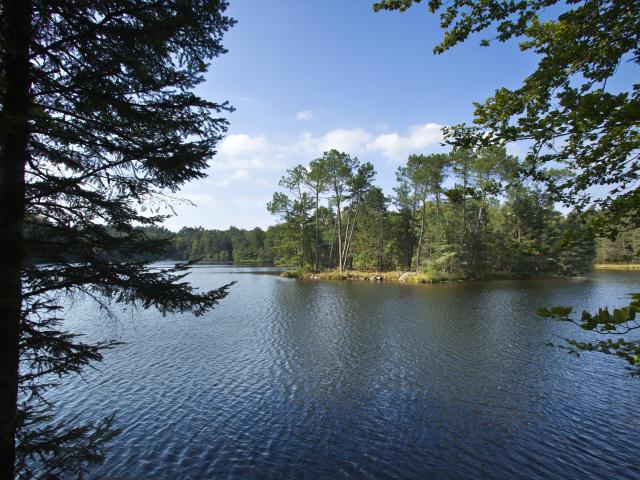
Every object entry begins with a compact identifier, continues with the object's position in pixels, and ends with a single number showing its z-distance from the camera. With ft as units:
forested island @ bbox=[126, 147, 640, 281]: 137.59
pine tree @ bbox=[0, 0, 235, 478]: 13.69
